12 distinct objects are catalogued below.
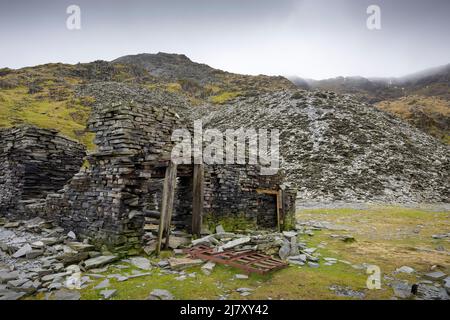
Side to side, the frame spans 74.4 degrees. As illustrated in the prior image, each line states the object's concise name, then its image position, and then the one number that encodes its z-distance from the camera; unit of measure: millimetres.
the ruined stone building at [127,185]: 8414
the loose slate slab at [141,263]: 7307
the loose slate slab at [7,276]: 6052
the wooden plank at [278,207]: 13276
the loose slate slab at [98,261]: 7070
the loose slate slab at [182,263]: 7311
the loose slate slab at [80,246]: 7888
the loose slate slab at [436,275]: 7089
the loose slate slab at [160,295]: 5520
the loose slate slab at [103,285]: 5921
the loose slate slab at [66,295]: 5395
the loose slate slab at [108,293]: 5530
